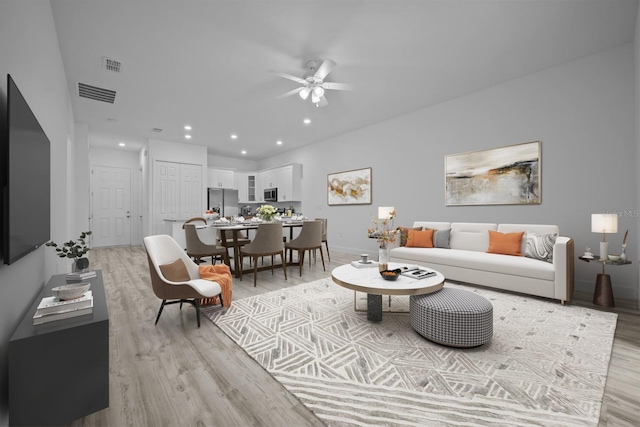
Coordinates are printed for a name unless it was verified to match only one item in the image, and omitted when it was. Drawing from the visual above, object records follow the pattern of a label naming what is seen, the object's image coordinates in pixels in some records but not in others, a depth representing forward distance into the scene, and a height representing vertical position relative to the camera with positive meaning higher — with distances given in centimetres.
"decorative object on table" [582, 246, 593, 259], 304 -46
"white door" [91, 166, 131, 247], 764 +11
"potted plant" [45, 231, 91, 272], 237 -42
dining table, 422 -29
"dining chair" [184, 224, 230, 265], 404 -55
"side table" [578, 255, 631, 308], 289 -83
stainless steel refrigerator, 898 +33
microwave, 848 +52
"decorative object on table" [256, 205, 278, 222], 489 -4
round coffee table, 226 -64
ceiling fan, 338 +171
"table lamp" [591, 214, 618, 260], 289 -12
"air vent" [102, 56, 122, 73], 335 +185
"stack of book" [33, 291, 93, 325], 132 -52
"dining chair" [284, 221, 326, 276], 446 -44
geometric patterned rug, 144 -105
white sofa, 296 -64
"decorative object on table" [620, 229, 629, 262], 290 -40
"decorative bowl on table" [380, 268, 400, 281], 250 -58
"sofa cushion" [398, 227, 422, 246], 459 -34
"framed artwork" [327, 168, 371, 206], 627 +60
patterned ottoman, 202 -83
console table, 117 -75
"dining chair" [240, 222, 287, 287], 383 -46
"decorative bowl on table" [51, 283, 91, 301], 152 -47
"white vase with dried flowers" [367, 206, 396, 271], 276 -31
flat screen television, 117 +15
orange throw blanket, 289 -72
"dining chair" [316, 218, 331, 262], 558 -39
